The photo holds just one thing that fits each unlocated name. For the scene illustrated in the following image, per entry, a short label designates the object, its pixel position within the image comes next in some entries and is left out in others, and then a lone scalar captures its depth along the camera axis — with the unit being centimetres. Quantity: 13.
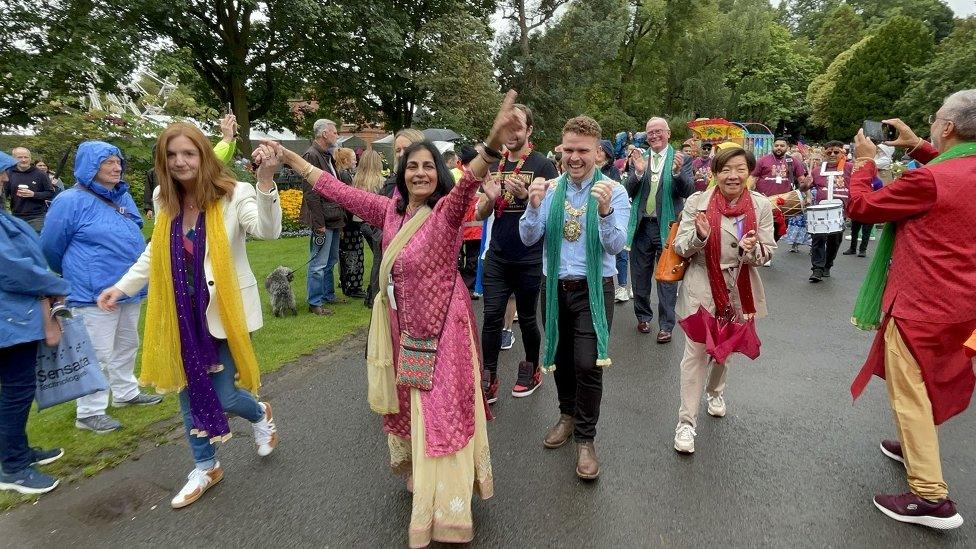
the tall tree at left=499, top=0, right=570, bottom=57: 2162
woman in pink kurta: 249
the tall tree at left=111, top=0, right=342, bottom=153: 1450
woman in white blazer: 285
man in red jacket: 264
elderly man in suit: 554
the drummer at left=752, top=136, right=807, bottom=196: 887
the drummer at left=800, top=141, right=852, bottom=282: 827
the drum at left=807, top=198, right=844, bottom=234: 750
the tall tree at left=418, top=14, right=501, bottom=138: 1702
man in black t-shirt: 391
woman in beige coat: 336
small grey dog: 666
